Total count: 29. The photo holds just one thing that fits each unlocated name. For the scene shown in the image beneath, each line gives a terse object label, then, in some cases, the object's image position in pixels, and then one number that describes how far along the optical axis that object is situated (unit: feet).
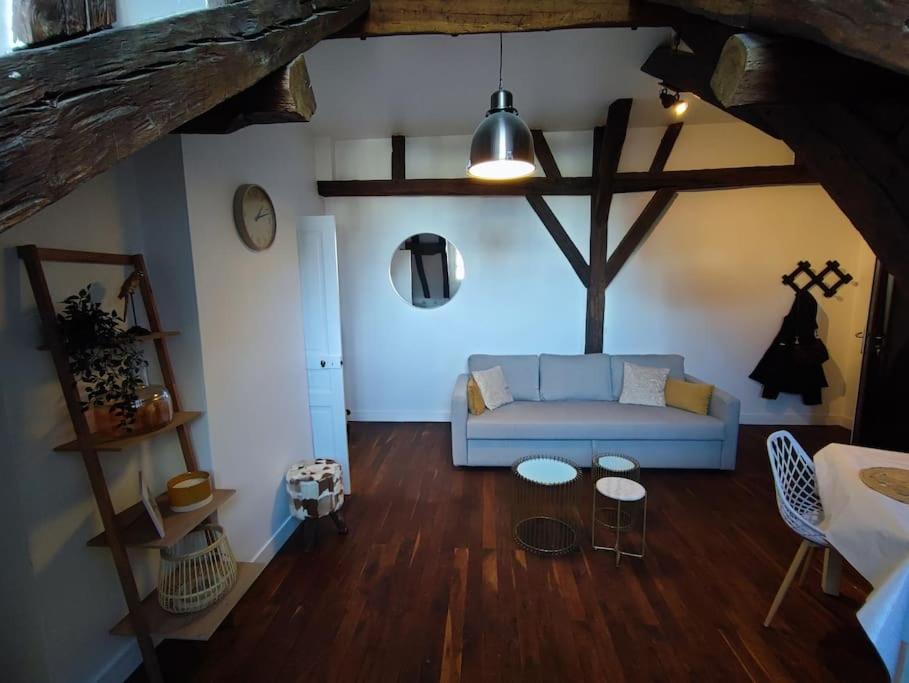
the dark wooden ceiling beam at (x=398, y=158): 12.72
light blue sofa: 10.23
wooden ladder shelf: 4.19
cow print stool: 7.66
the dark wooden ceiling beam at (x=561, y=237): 12.75
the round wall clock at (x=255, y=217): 6.76
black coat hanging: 12.65
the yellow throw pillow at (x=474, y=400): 10.98
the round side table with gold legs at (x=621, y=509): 7.13
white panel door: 9.09
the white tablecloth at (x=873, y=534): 4.12
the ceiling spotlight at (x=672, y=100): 9.20
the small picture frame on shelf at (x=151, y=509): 4.77
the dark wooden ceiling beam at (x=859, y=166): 3.64
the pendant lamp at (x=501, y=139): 5.51
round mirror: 13.82
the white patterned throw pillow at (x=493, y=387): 11.44
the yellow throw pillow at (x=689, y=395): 10.80
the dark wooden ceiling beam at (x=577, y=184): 11.84
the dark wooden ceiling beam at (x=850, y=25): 2.43
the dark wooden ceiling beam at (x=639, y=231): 12.42
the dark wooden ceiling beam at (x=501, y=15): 5.39
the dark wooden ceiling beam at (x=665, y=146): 12.22
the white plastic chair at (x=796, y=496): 5.61
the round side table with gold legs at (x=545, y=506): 7.48
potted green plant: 4.33
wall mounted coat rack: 12.84
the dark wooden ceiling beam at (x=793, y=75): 3.27
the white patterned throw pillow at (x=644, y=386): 11.55
